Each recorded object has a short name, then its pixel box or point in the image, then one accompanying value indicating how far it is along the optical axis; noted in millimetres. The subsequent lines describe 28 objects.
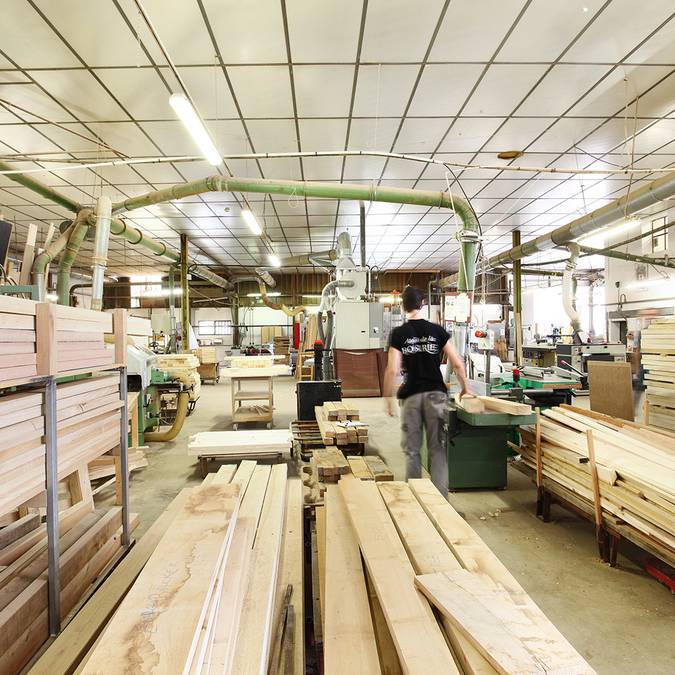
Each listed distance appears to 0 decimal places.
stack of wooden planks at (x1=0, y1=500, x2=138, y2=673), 1551
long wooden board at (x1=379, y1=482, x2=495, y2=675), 981
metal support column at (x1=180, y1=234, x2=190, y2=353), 9602
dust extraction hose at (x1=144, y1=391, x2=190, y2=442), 5086
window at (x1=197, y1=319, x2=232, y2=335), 17172
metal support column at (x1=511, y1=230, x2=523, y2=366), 9359
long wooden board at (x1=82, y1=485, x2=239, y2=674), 824
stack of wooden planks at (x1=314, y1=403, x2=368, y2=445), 3844
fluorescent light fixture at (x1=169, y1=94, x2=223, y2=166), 3012
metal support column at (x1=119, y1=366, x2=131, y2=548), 2459
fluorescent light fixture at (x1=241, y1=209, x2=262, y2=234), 6125
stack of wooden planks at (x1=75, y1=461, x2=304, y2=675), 860
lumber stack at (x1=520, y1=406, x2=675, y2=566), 2070
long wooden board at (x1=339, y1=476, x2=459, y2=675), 974
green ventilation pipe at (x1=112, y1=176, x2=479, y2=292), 5539
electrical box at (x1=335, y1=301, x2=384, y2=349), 7898
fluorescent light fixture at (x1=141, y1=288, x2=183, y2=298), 15358
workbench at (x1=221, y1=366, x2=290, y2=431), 5500
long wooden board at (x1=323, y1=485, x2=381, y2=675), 1056
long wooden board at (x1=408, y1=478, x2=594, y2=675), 961
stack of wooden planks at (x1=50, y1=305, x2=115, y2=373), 1760
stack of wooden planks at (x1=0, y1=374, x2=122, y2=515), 1461
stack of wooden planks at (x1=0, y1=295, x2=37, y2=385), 1415
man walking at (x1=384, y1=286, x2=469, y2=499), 2938
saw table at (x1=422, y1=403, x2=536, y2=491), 3418
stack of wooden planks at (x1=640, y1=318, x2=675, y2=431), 3783
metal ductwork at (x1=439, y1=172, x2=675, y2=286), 5113
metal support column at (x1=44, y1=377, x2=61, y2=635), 1678
